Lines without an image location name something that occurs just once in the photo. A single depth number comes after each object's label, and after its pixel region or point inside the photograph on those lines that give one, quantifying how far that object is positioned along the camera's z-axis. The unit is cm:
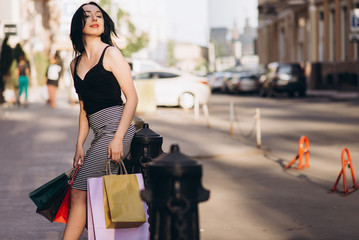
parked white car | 2864
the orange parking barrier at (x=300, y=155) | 1072
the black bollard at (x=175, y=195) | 373
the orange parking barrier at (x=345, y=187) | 880
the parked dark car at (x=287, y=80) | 3947
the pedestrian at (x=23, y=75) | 2803
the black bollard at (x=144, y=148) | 534
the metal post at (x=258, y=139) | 1360
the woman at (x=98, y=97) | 480
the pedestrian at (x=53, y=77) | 2792
